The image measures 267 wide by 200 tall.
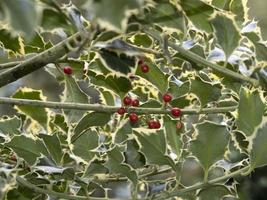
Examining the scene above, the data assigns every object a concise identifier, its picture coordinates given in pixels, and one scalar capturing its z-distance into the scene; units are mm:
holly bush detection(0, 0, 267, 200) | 1324
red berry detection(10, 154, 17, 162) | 1486
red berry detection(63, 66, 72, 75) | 1464
